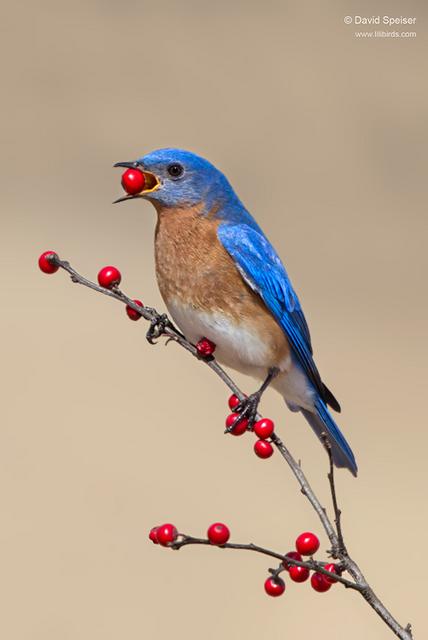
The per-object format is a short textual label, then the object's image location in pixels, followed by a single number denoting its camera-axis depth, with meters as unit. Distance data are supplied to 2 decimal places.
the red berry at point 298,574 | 5.94
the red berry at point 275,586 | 6.00
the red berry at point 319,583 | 5.75
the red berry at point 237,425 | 7.19
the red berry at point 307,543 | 5.80
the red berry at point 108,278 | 6.60
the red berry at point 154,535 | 5.53
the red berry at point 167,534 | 5.37
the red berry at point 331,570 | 5.14
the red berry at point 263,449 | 6.27
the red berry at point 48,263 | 6.51
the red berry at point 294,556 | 5.59
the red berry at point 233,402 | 7.78
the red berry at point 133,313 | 6.85
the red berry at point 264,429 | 6.25
